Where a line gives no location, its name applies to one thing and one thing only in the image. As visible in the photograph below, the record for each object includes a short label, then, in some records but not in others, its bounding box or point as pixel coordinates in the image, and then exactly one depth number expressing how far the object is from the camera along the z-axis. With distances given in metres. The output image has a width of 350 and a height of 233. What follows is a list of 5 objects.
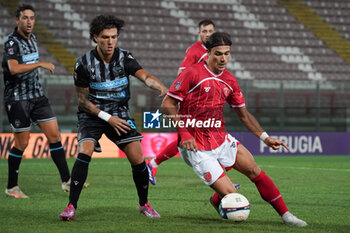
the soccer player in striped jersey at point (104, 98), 10.60
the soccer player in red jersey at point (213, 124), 10.16
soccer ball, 10.01
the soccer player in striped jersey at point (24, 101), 13.81
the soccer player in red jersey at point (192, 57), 16.45
